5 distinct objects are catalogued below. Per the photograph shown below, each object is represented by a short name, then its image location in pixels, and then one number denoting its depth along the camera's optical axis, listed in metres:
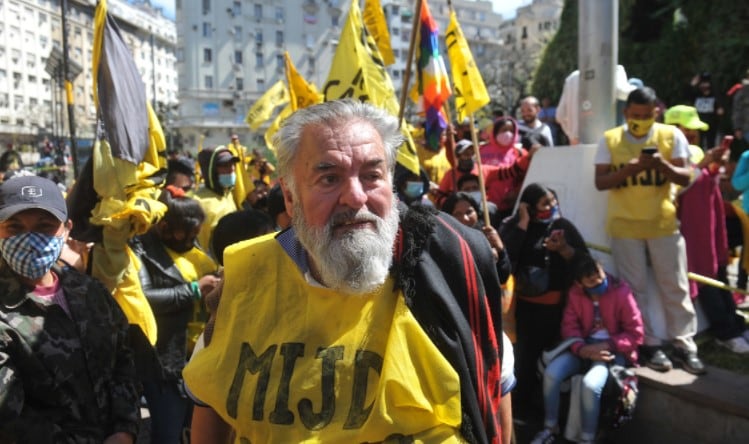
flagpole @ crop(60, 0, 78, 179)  6.00
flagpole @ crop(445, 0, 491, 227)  4.05
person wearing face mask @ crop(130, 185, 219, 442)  3.36
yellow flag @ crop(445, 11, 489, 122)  5.36
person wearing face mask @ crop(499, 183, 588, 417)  4.58
